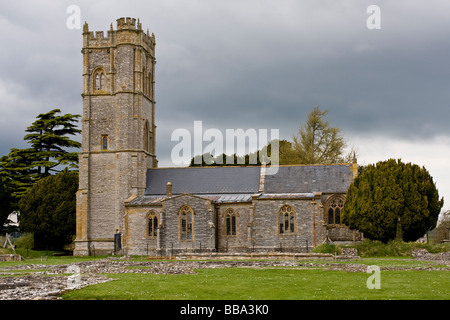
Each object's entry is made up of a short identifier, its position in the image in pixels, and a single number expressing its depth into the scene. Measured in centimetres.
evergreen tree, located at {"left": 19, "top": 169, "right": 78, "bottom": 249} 5462
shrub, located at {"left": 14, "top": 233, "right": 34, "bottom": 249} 5847
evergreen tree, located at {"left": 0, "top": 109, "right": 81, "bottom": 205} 6166
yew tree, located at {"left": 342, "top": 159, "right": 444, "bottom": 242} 4206
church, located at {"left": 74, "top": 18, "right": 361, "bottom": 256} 4694
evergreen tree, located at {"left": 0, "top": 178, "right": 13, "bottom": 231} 5466
